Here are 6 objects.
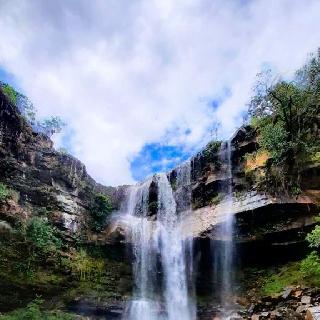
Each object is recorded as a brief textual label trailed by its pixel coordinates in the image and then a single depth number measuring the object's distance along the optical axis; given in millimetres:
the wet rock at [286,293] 12418
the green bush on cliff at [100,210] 16609
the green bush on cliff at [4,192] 13583
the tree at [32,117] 23141
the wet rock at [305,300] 11626
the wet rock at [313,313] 10460
